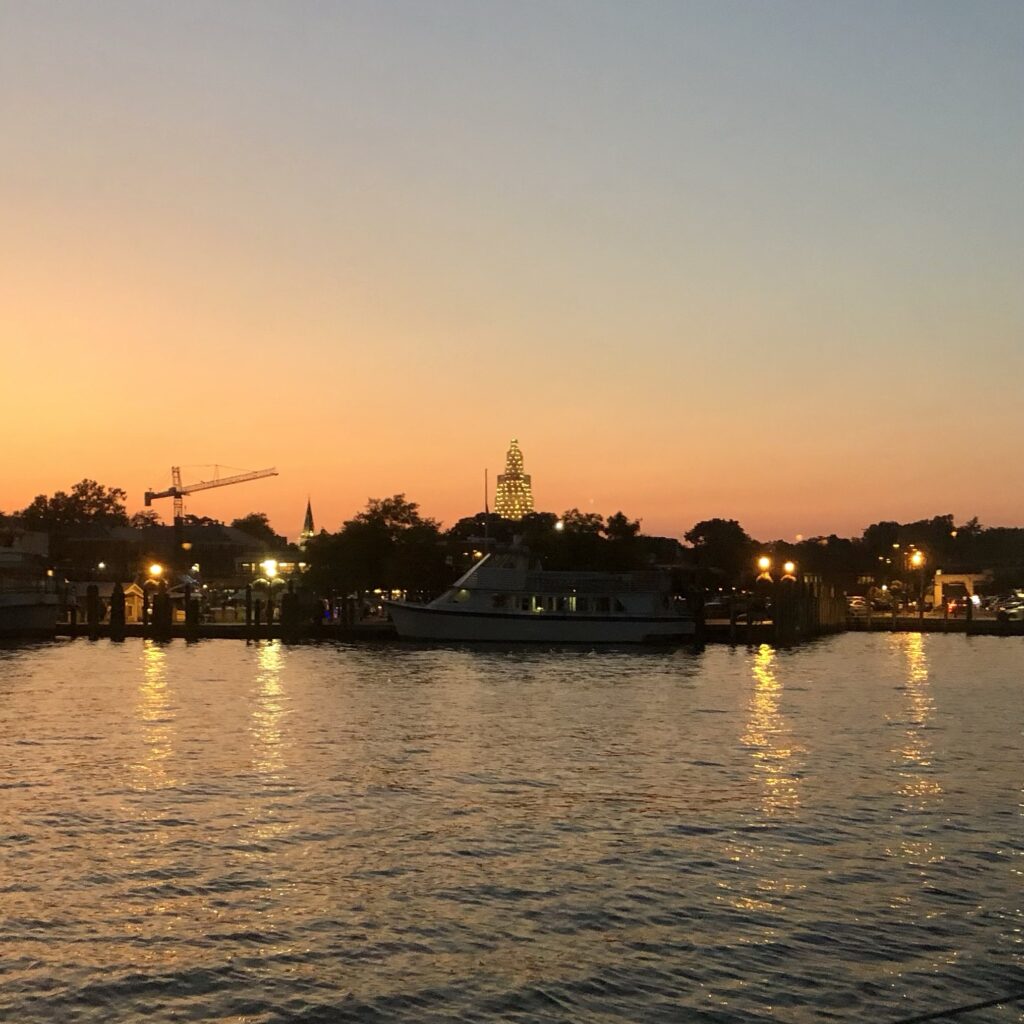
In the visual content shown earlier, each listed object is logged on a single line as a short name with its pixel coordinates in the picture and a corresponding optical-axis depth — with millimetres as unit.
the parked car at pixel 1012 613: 90188
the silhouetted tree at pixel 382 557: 116500
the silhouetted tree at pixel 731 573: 191300
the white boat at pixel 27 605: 81250
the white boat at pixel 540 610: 77250
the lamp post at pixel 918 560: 123188
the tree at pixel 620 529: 140000
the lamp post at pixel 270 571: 119400
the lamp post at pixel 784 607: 80312
